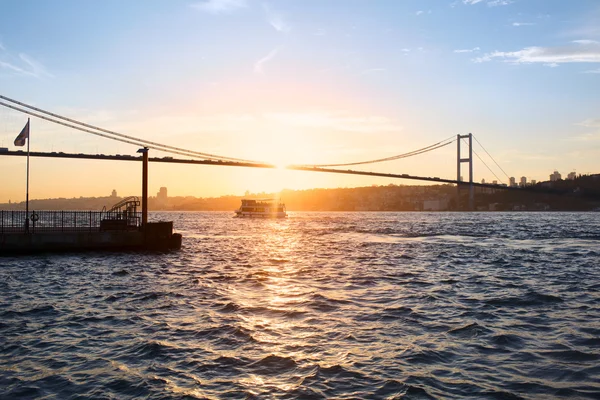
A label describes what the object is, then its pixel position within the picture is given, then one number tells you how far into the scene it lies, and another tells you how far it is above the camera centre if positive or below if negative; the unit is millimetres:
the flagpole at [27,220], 28481 -1013
